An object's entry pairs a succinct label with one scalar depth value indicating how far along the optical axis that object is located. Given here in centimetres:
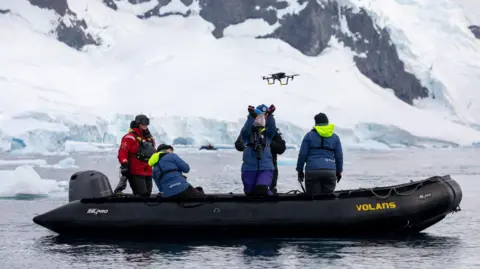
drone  2769
